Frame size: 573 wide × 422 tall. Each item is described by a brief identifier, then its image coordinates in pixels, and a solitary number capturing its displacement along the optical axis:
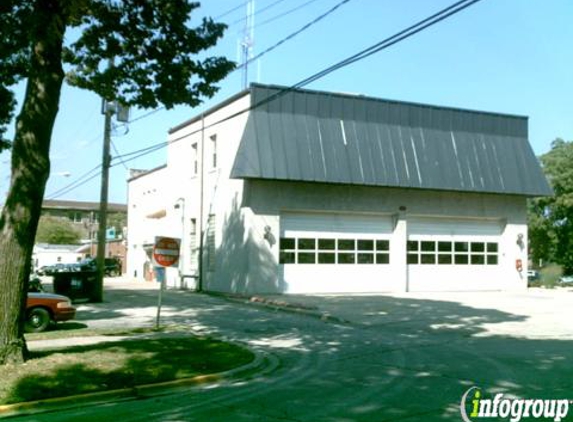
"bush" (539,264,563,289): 31.48
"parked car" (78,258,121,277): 54.00
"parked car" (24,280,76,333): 15.30
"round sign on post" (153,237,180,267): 15.07
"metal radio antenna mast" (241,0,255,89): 23.96
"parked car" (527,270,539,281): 47.02
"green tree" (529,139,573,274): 48.59
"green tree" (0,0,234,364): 9.70
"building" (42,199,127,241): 99.06
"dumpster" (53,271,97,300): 23.45
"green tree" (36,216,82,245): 87.50
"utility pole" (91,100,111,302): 23.89
